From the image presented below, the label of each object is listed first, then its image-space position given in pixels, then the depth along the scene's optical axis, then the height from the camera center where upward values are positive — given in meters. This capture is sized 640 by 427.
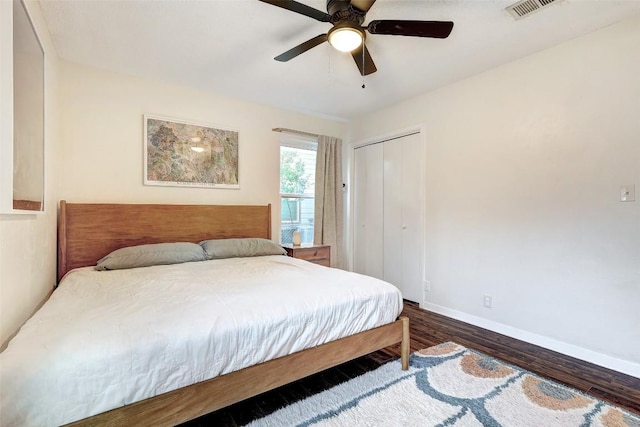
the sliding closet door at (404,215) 3.56 -0.06
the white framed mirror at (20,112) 1.26 +0.47
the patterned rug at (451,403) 1.56 -1.09
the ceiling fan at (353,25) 1.70 +1.09
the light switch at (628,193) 2.08 +0.13
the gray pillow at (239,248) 2.99 -0.40
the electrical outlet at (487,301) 2.88 -0.87
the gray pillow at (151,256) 2.48 -0.41
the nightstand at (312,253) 3.65 -0.53
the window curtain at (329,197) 4.21 +0.18
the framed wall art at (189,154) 3.11 +0.60
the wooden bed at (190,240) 1.24 -0.45
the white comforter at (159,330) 1.03 -0.53
